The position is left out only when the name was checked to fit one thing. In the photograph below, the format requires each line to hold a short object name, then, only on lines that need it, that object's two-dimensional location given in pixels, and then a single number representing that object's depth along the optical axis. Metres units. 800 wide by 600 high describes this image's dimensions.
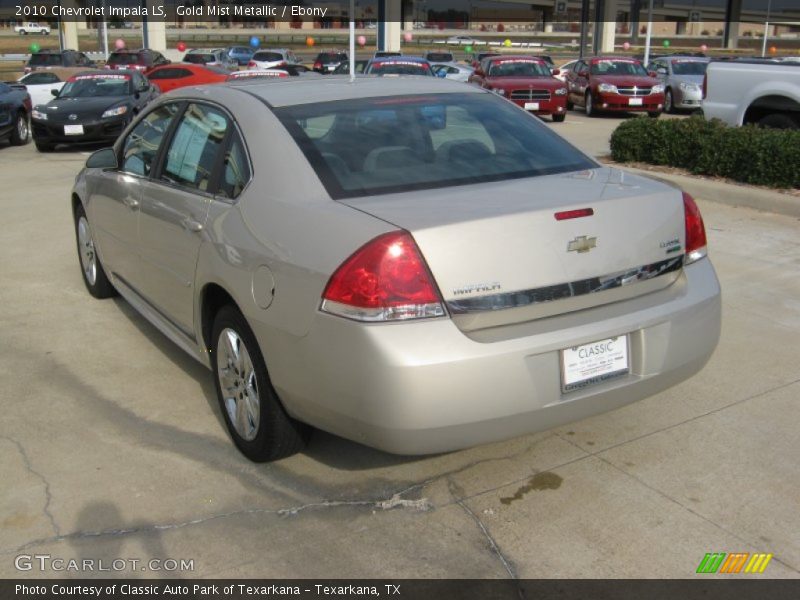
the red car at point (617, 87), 20.77
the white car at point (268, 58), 37.59
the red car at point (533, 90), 19.72
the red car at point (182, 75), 25.59
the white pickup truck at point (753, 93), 10.43
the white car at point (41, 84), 20.36
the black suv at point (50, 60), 30.08
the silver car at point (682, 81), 22.28
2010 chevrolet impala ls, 3.09
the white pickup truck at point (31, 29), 88.31
